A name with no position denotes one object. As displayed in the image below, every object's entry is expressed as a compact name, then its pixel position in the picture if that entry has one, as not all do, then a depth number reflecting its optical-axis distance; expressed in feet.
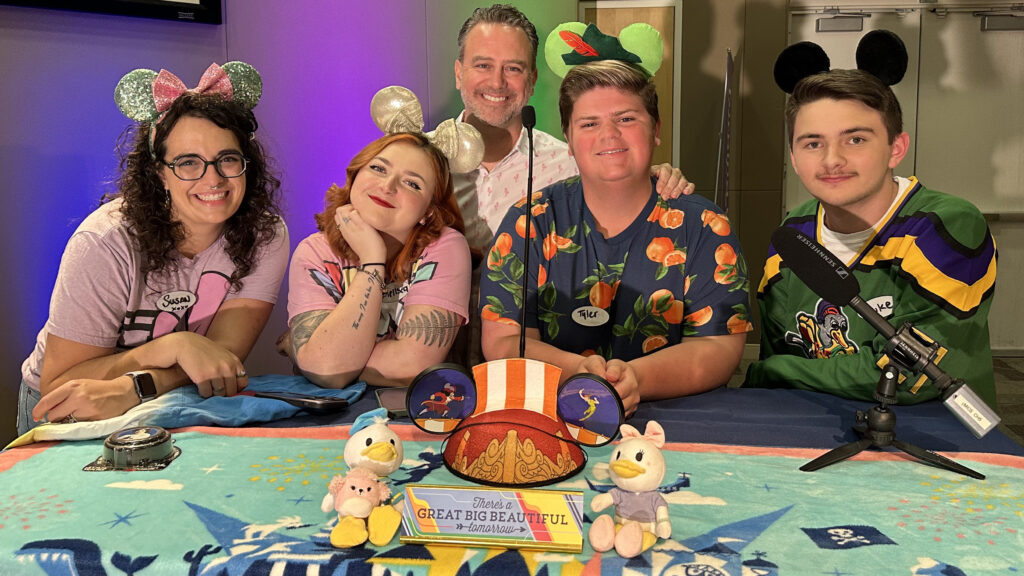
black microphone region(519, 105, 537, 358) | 3.76
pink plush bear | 3.10
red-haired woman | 5.74
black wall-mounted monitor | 7.68
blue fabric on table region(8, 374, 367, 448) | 4.38
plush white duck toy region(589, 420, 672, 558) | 3.02
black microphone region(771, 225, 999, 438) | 3.55
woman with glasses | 5.59
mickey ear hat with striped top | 3.52
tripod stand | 3.86
